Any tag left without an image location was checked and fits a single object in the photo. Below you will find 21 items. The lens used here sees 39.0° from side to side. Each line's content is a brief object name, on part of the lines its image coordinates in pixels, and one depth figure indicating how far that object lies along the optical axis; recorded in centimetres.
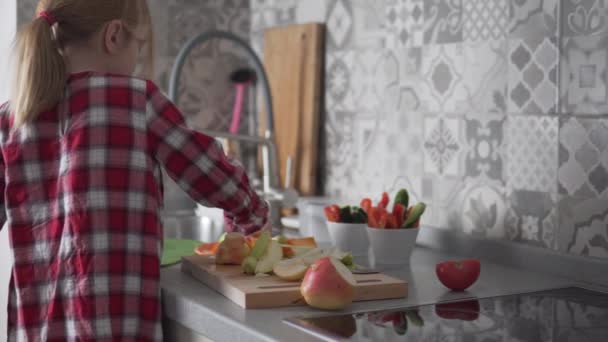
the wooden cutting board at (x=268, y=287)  122
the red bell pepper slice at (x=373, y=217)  162
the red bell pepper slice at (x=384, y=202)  169
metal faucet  208
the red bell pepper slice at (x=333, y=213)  169
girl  126
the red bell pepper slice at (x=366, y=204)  168
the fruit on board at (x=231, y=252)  145
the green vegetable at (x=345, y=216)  168
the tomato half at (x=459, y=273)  134
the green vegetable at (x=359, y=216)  167
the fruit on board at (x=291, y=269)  129
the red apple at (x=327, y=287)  118
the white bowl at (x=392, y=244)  158
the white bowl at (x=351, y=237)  167
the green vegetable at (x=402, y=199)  164
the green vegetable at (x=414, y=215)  158
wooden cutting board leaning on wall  222
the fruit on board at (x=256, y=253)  137
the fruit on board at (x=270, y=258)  136
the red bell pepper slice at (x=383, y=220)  159
